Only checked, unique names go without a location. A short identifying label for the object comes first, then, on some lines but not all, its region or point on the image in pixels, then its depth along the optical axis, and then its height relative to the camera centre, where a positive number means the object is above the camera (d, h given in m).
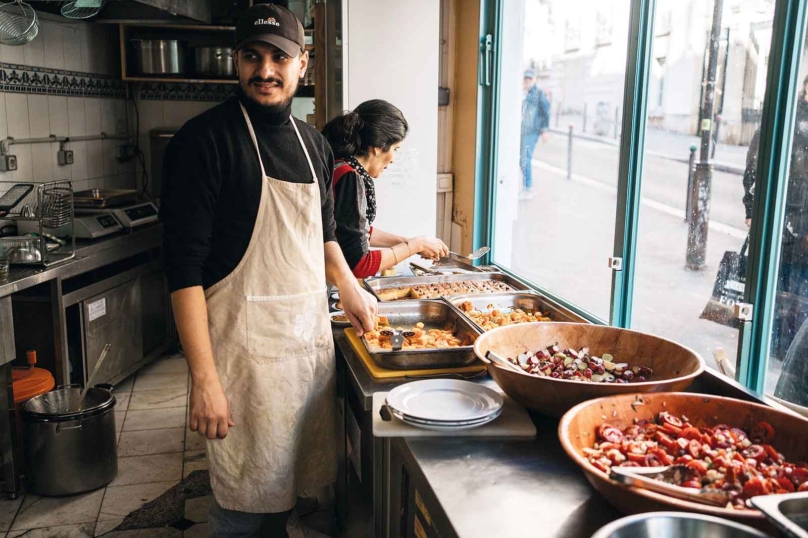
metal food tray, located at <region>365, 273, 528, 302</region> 3.08 -0.68
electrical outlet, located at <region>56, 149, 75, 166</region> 4.98 -0.25
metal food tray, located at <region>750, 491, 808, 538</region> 1.04 -0.55
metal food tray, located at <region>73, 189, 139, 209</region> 4.62 -0.51
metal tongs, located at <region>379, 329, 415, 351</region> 2.08 -0.62
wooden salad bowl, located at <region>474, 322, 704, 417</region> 1.61 -0.59
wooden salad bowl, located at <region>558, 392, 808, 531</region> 1.25 -0.60
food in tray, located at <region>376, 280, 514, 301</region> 3.00 -0.70
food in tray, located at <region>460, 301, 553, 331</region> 2.54 -0.69
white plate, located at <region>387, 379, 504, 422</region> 1.68 -0.67
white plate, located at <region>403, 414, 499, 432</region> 1.62 -0.67
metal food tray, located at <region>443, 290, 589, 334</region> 2.75 -0.68
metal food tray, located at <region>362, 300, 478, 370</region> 2.05 -0.67
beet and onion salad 1.80 -0.62
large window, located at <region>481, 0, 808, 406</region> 1.86 -0.13
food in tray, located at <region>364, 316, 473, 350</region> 2.23 -0.68
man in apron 1.94 -0.44
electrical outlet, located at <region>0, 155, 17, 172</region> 4.24 -0.26
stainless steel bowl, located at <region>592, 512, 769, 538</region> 1.10 -0.61
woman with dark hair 2.78 -0.18
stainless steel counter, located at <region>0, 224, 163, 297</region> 3.40 -0.76
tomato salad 1.25 -0.61
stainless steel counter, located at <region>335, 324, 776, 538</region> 1.29 -0.71
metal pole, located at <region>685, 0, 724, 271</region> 2.18 -0.18
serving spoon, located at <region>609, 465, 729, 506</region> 1.17 -0.59
